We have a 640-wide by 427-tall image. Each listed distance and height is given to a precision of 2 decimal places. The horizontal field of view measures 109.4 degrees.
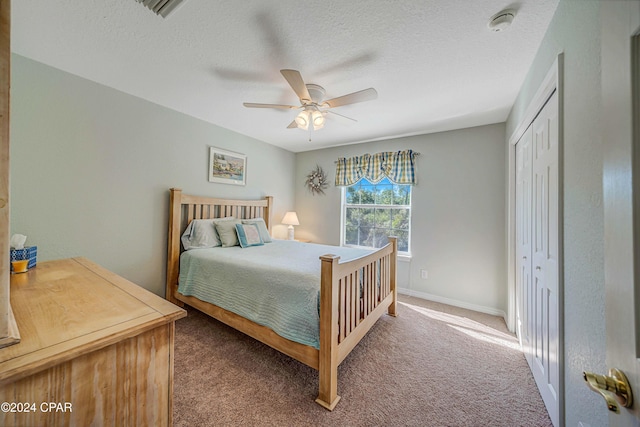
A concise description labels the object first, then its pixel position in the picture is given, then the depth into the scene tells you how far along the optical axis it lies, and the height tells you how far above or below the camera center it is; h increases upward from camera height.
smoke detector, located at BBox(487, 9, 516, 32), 1.32 +1.20
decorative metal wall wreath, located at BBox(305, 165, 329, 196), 4.27 +0.69
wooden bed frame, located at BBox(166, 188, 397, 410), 1.45 -0.71
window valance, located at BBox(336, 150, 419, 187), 3.40 +0.82
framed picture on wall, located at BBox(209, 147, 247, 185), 3.19 +0.72
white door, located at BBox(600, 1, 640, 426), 0.45 +0.08
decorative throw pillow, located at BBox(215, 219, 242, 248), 2.86 -0.23
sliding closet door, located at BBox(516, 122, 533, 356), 1.87 -0.19
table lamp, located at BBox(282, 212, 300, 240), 4.21 -0.07
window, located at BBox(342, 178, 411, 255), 3.60 +0.07
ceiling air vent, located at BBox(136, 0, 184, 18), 1.29 +1.21
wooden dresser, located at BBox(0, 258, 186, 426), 0.57 -0.43
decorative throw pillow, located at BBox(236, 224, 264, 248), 2.88 -0.26
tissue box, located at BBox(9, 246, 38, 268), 1.29 -0.25
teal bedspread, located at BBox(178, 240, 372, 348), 1.58 -0.56
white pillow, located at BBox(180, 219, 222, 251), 2.73 -0.26
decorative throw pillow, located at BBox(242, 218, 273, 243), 3.22 -0.19
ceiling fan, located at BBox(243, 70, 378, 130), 1.76 +1.01
